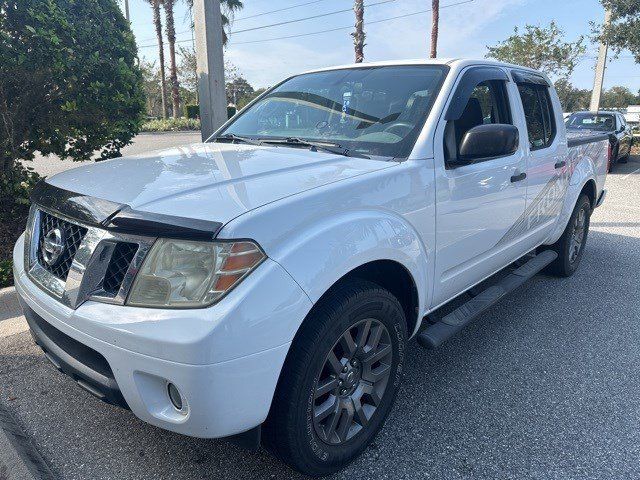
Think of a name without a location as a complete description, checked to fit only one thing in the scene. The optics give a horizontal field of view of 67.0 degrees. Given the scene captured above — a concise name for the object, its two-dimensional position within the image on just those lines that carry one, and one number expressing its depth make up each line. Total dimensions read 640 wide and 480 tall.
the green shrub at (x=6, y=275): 4.02
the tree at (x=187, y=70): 43.53
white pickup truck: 1.70
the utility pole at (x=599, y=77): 17.62
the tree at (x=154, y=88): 51.09
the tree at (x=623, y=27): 14.60
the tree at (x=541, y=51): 26.95
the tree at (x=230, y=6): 33.47
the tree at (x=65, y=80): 4.43
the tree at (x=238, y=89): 66.94
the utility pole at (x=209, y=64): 5.09
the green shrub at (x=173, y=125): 30.82
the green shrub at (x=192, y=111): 36.34
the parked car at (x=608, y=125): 14.14
